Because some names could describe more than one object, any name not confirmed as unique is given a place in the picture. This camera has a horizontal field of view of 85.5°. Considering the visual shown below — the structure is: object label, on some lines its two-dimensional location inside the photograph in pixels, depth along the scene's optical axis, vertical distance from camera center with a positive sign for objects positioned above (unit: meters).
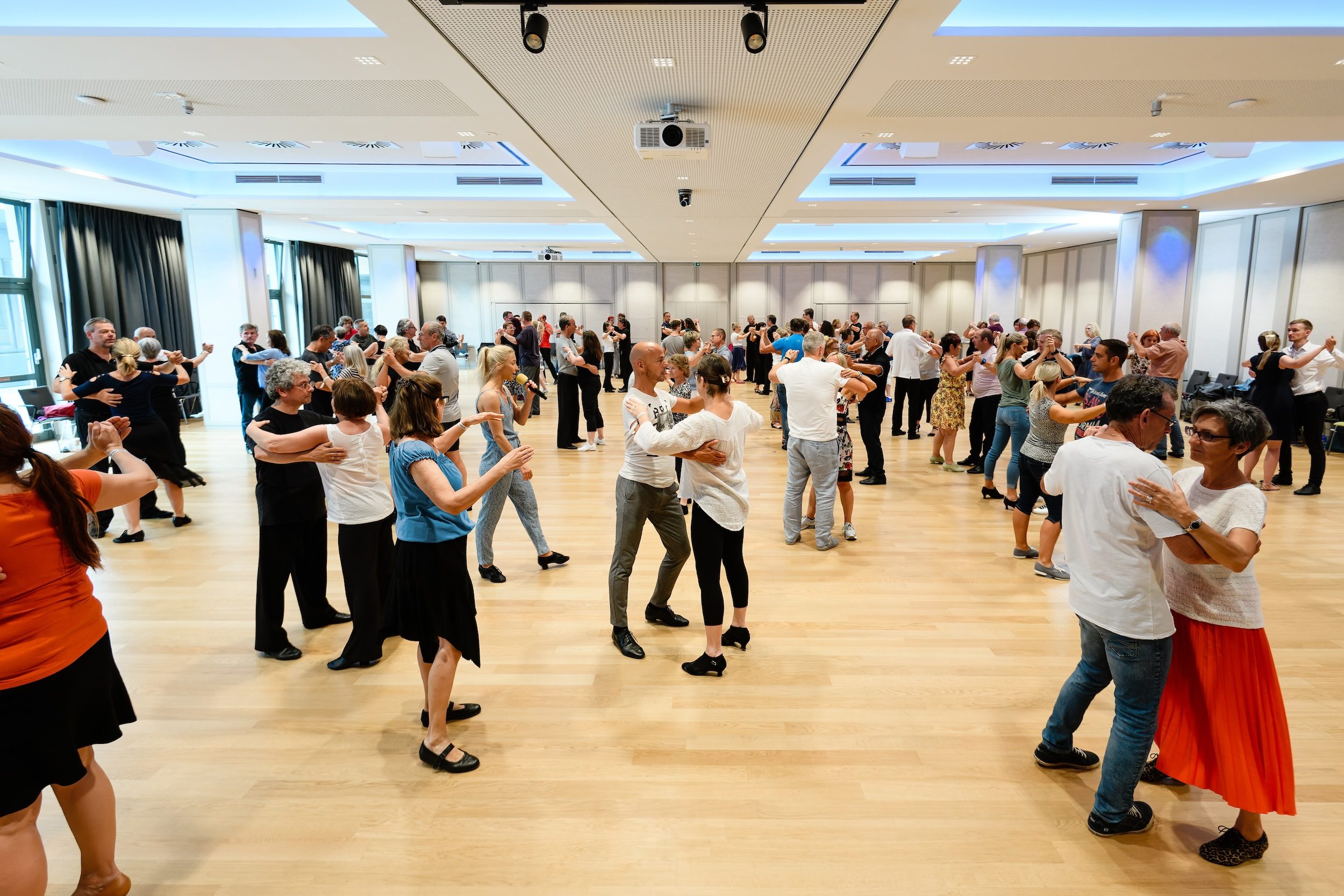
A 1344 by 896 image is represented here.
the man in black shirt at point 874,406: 7.13 -0.69
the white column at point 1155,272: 10.62 +0.90
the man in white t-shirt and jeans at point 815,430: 5.09 -0.67
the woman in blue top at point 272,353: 7.62 -0.18
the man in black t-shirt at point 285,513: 3.48 -0.89
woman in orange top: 1.75 -0.77
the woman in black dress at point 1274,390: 7.02 -0.54
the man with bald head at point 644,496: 3.55 -0.80
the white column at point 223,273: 10.75 +0.95
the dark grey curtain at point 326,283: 17.81 +1.37
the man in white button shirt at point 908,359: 8.78 -0.30
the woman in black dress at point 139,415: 5.22 -0.58
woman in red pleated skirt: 2.07 -0.98
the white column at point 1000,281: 17.12 +1.26
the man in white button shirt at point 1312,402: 7.05 -0.68
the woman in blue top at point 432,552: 2.61 -0.79
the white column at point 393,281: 17.97 +1.34
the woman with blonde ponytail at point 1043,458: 4.75 -0.82
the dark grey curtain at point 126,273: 11.05 +1.04
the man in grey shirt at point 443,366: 6.30 -0.26
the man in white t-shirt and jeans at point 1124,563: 2.16 -0.70
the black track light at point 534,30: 3.47 +1.45
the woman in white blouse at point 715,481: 3.18 -0.66
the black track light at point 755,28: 3.43 +1.45
